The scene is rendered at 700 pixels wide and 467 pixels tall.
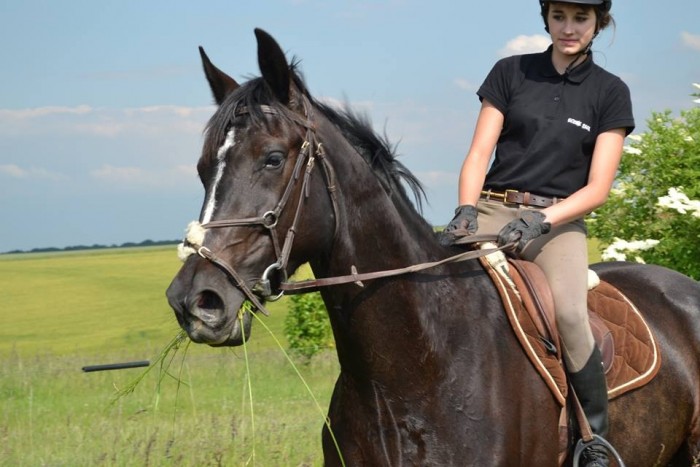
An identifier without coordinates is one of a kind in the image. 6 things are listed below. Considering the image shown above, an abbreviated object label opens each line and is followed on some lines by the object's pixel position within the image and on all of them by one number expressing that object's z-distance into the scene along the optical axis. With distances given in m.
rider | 4.65
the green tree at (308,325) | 15.73
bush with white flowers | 9.89
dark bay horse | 3.75
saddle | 4.56
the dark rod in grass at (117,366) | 4.74
